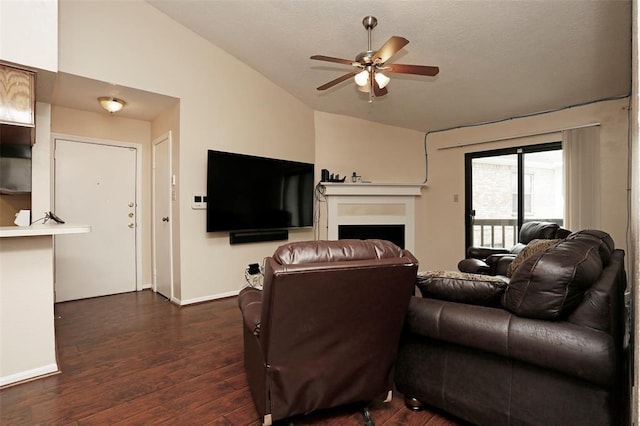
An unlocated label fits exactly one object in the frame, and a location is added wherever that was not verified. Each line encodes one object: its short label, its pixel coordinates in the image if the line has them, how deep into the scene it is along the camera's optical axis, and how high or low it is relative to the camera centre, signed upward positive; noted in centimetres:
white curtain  391 +41
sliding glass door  448 +29
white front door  384 -8
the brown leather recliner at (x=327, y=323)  132 -52
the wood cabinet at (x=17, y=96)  194 +70
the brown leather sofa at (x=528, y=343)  129 -58
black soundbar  410 -36
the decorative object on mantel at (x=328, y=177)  503 +52
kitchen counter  200 -62
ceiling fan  245 +120
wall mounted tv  381 +22
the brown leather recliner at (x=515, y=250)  334 -48
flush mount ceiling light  355 +120
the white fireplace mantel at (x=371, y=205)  509 +8
